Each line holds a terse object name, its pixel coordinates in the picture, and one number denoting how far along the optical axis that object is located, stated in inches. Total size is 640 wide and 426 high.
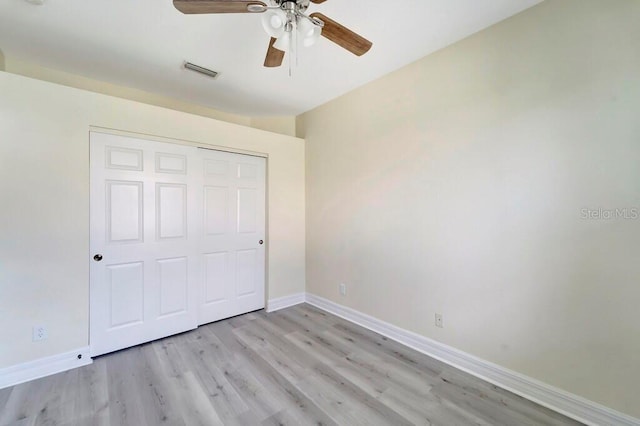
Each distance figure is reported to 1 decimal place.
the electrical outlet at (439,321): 94.8
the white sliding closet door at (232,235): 122.9
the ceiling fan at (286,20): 54.0
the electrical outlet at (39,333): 83.7
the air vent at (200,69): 100.5
